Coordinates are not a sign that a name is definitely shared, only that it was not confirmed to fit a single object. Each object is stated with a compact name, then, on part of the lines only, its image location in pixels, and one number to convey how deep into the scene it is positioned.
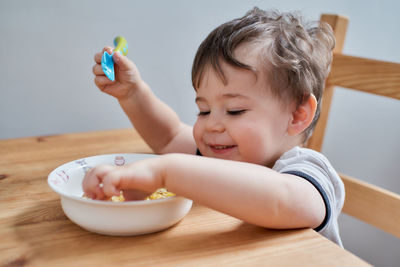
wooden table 0.42
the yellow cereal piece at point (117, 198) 0.57
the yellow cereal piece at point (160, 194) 0.60
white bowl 0.45
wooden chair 0.87
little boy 0.48
